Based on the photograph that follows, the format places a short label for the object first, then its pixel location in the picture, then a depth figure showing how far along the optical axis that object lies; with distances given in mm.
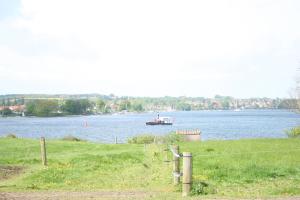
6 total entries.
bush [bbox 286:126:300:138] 50306
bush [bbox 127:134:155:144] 46675
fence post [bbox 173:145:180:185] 14920
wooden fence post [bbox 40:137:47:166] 22469
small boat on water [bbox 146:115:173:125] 132638
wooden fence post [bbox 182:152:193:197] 12680
